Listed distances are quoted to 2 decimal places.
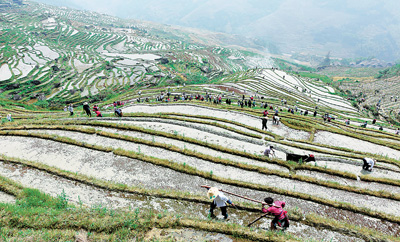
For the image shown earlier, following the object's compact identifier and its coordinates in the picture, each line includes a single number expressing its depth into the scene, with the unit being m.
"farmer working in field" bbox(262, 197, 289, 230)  8.21
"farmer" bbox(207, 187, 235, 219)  8.08
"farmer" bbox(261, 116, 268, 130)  23.82
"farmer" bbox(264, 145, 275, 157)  16.44
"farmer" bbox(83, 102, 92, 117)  23.07
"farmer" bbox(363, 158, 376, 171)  16.11
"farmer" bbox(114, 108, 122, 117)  23.97
